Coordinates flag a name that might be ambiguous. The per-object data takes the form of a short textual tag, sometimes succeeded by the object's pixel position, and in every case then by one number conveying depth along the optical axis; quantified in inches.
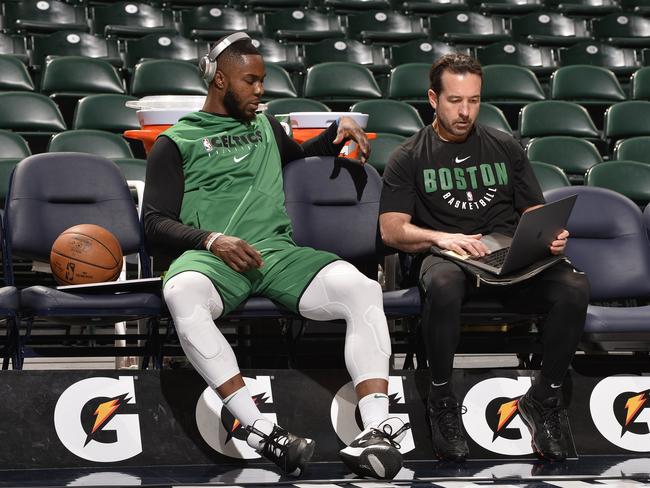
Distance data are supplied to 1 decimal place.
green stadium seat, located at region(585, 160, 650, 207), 401.5
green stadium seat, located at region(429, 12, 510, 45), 631.4
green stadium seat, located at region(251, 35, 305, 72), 568.7
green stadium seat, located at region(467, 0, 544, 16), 662.1
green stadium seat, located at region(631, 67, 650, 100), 547.4
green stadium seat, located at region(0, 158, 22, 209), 349.2
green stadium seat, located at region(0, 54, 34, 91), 482.4
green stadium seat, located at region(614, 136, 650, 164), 452.6
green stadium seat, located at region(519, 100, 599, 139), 488.6
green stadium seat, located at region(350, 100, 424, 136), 467.6
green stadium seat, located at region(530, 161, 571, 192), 387.0
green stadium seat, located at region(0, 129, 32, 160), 392.1
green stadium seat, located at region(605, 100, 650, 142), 497.7
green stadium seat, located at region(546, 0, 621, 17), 674.4
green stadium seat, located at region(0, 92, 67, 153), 447.2
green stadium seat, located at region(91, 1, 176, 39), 586.6
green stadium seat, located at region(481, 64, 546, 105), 535.2
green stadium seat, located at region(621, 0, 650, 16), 692.8
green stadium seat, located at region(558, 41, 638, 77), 608.2
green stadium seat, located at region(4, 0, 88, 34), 552.5
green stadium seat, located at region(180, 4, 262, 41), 599.1
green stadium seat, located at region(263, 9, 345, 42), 607.0
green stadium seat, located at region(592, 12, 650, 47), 649.6
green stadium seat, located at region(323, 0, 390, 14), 649.6
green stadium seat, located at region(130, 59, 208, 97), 496.3
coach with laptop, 239.3
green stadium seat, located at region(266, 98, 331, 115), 440.6
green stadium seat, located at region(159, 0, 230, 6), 619.5
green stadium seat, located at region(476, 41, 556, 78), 597.4
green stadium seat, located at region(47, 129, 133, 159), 391.5
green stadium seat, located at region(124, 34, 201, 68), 551.7
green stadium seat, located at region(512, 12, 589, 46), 649.6
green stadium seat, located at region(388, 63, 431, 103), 521.3
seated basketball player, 221.6
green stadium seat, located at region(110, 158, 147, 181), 369.1
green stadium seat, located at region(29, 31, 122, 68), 536.9
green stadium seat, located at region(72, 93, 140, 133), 453.7
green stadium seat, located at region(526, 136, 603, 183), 447.5
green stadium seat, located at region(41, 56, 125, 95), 491.2
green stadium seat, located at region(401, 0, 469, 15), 658.7
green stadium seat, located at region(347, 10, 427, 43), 619.5
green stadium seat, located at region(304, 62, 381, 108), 515.9
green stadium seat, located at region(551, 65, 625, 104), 547.7
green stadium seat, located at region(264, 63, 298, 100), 513.0
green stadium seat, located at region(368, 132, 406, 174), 414.2
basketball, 267.6
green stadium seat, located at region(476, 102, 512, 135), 467.0
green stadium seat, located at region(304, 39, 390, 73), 582.6
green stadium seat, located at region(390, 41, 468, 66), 584.9
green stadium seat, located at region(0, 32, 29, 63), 540.0
